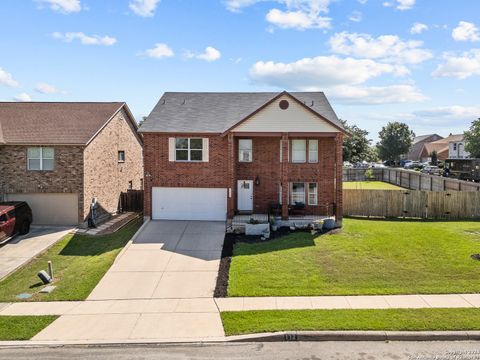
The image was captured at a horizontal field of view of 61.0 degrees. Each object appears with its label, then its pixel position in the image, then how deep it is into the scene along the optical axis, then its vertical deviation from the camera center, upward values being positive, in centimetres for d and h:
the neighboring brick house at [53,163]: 2198 +47
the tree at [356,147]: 5361 +309
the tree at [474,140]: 4922 +364
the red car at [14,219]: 1909 -230
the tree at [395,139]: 7025 +537
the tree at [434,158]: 6804 +208
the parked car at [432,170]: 4751 +0
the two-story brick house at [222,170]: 2286 +6
